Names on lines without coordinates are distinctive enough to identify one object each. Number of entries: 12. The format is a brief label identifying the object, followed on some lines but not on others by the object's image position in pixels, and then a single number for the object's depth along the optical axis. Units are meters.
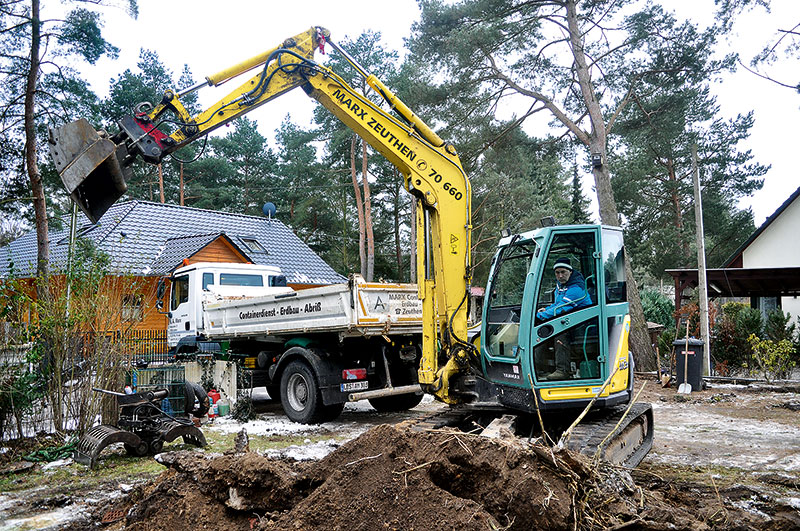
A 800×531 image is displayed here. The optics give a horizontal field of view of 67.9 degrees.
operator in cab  5.31
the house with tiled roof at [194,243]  18.97
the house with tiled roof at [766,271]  14.90
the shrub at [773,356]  12.52
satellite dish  26.16
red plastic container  9.24
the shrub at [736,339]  13.61
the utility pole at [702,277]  12.52
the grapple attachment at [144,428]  6.29
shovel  11.42
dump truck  7.97
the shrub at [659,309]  20.84
